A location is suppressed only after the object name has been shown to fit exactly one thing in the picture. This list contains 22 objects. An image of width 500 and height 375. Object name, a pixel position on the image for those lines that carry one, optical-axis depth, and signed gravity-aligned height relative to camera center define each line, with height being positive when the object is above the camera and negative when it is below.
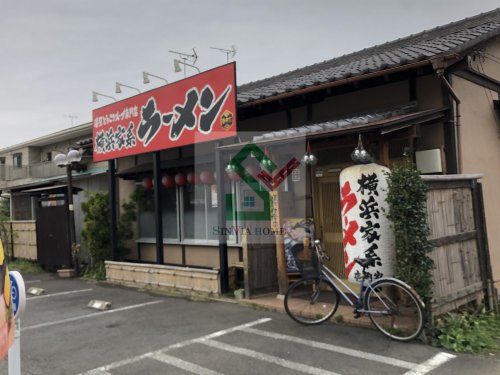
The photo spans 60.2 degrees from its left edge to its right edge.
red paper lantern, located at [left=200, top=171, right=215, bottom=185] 10.25 +0.93
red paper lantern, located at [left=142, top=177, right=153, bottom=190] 11.94 +1.02
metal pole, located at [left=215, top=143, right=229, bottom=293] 8.60 -0.13
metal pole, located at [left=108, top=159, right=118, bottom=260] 11.84 +0.46
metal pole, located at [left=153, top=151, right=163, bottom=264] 10.51 +0.31
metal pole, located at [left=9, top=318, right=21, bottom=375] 3.21 -0.97
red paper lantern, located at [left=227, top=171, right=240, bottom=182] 9.29 +0.85
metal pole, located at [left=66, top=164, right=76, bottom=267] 12.55 +0.25
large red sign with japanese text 8.68 +2.37
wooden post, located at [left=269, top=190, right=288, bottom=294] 7.95 -0.61
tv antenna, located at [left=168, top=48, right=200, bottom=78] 14.01 +5.04
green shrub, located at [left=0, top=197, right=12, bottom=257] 15.95 -0.25
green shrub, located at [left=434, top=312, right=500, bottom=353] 5.21 -1.67
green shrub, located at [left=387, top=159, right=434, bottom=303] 5.34 -0.31
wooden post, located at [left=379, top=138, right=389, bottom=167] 6.59 +0.84
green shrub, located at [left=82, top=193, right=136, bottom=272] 12.05 -0.26
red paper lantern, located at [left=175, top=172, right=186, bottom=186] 10.97 +0.98
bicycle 5.53 -1.33
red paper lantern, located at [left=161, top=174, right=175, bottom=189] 11.34 +0.98
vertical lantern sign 5.94 -0.21
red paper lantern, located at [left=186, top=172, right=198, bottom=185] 10.70 +0.96
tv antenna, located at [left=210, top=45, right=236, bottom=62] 14.16 +5.33
